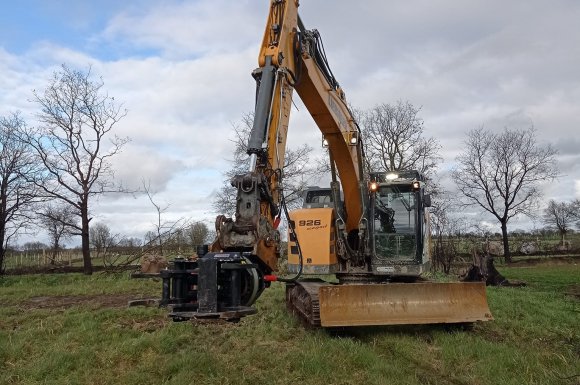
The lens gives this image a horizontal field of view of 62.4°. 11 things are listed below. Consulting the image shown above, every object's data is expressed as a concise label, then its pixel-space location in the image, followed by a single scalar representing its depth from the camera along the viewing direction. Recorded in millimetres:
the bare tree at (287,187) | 29719
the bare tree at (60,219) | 19944
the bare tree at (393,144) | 36031
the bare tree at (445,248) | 22375
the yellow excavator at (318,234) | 4652
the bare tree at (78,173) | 19922
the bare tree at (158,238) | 18328
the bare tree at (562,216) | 51644
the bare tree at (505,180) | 37531
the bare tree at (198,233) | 21562
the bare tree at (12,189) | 20922
